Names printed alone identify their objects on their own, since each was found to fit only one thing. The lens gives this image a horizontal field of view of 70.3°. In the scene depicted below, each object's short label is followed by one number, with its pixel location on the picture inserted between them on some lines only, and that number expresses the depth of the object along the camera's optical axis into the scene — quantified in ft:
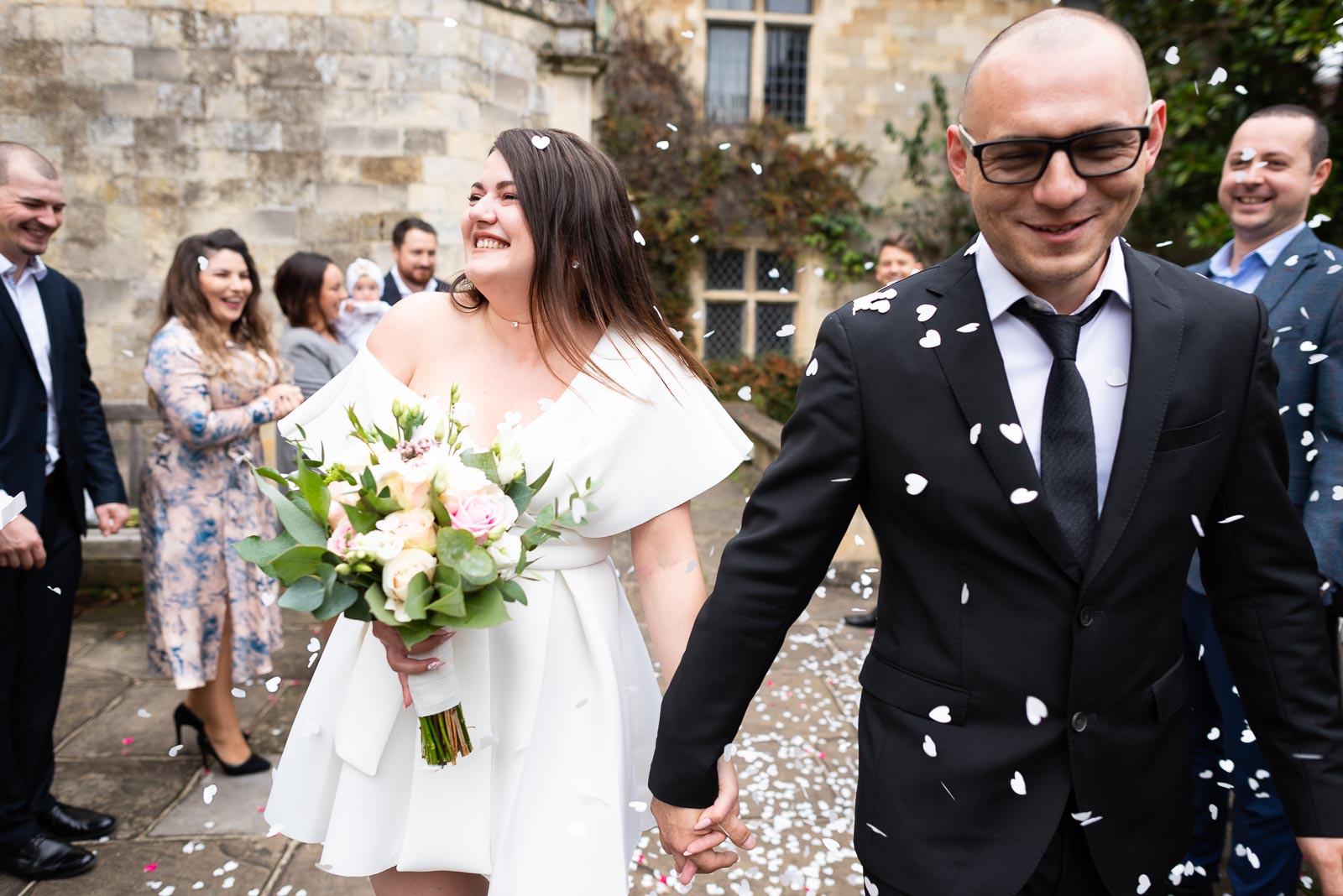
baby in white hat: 16.30
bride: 6.59
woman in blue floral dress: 12.75
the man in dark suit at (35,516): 10.66
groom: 4.91
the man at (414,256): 17.78
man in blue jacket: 9.12
